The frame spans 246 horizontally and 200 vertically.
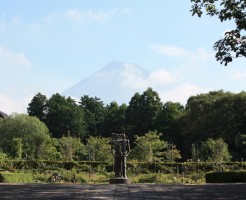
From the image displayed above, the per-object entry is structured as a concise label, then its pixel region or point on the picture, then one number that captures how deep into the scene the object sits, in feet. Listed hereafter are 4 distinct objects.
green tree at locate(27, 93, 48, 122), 226.17
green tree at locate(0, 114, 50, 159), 147.43
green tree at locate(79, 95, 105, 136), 230.27
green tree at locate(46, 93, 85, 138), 219.20
